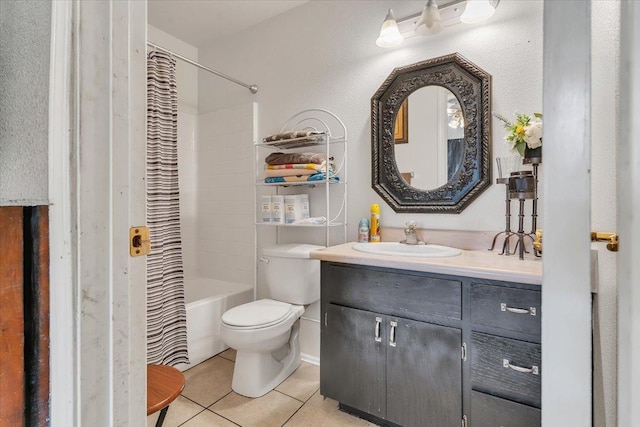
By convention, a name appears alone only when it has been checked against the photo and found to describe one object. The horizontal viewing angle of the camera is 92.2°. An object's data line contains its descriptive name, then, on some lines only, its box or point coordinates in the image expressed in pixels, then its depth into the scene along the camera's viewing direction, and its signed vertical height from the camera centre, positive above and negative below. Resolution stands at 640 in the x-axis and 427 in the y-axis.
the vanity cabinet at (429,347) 1.16 -0.59
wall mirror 1.67 +0.45
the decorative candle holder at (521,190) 1.38 +0.10
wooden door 0.48 -0.17
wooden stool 1.07 -0.66
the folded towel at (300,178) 1.99 +0.23
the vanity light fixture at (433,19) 1.58 +1.05
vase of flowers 1.31 +0.33
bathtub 2.11 -0.76
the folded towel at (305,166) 1.99 +0.30
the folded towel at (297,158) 2.02 +0.36
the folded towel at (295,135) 2.04 +0.52
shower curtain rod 2.31 +1.04
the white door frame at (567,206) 0.46 +0.01
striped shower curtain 1.81 -0.07
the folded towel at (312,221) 2.06 -0.06
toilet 1.72 -0.63
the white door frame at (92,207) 0.48 +0.01
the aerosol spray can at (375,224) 1.92 -0.08
